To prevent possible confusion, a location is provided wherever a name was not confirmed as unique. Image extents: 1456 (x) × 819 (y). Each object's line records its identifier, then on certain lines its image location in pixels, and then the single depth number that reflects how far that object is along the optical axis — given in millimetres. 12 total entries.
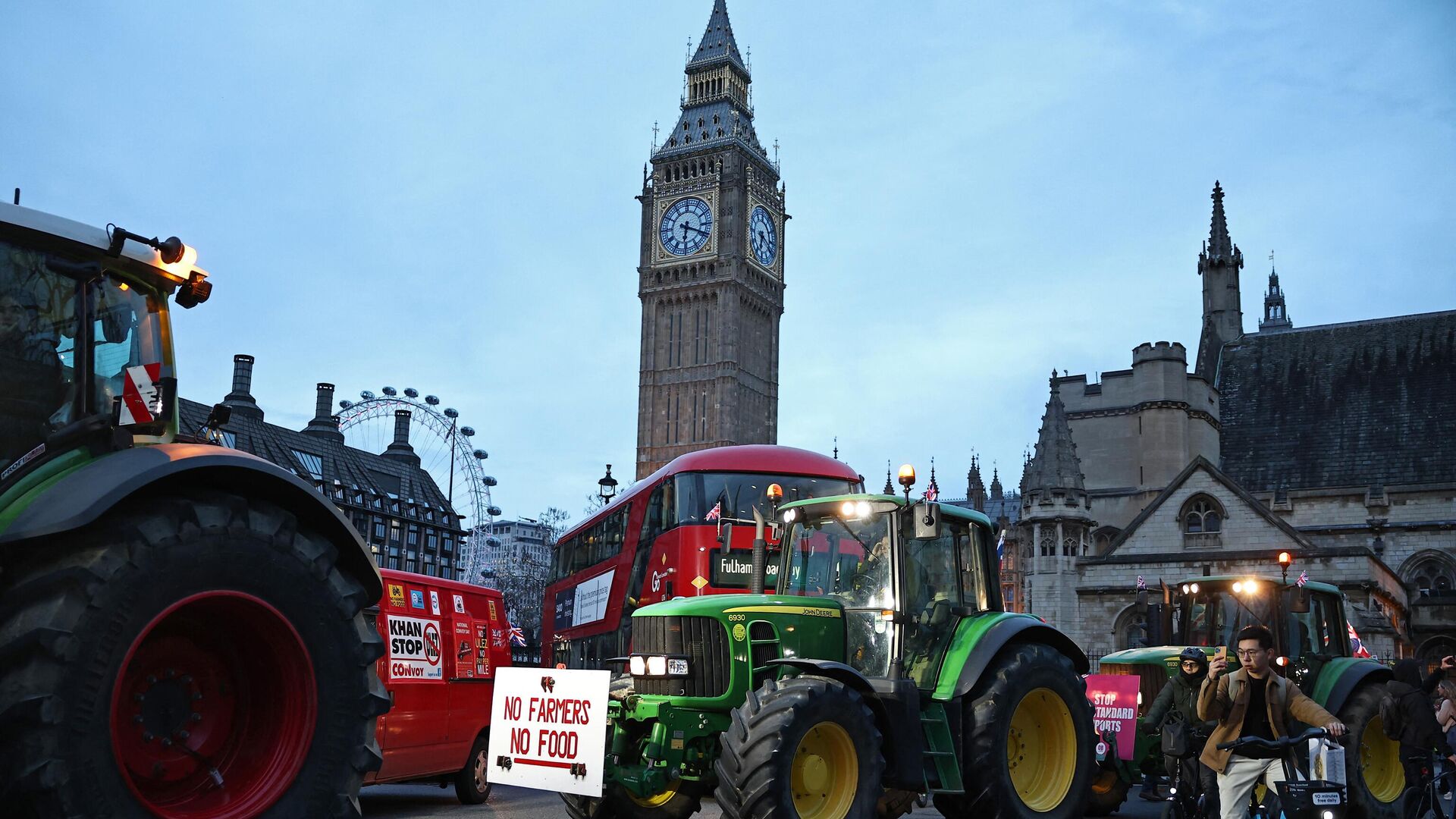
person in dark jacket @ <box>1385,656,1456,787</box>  10172
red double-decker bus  17094
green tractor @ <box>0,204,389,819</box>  3643
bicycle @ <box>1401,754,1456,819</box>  9742
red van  12539
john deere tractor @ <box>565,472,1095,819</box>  7582
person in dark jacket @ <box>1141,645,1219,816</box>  10273
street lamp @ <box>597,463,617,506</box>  28234
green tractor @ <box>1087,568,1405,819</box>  11469
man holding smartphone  6953
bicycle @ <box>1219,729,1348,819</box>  6602
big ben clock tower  96625
